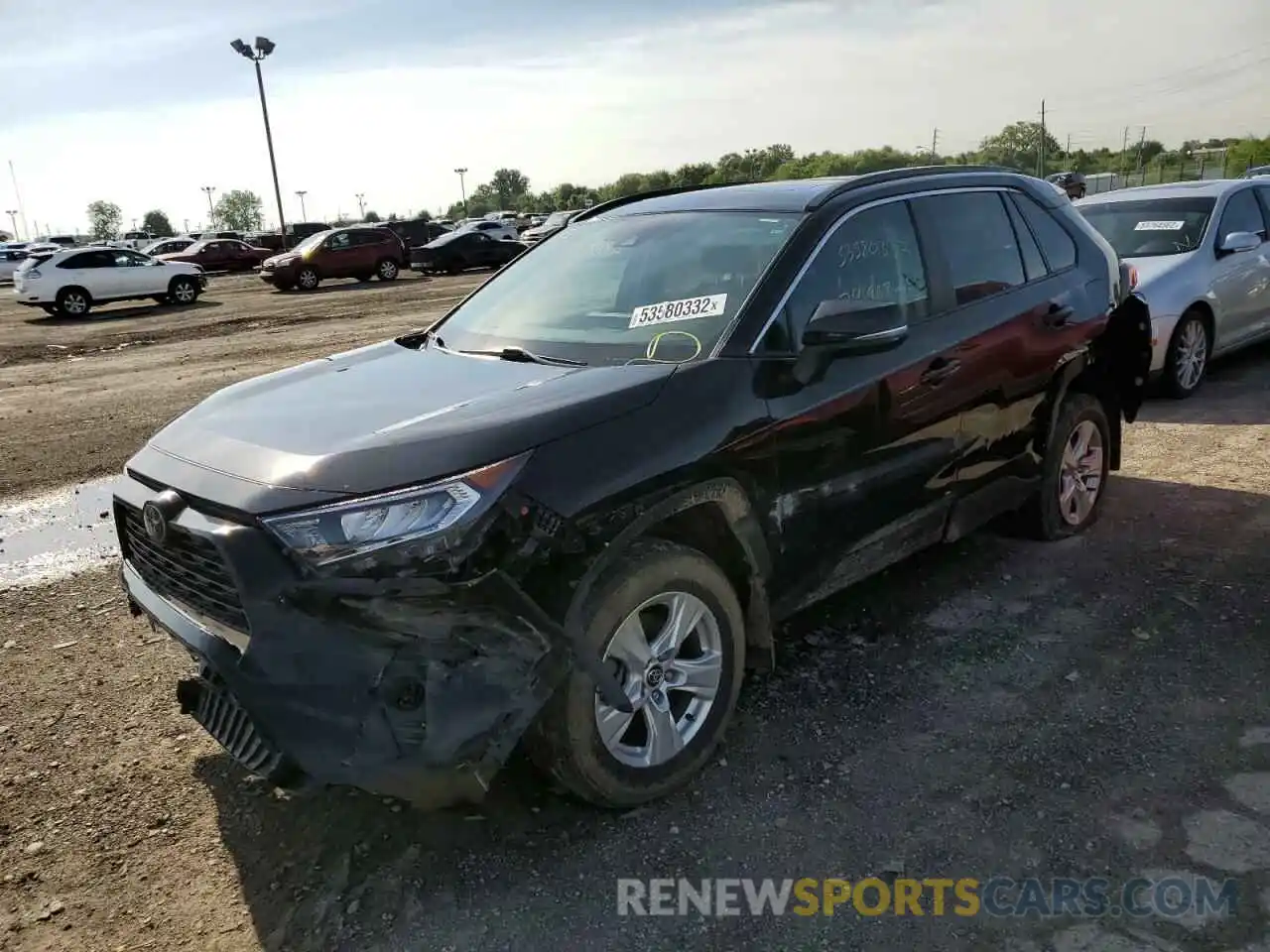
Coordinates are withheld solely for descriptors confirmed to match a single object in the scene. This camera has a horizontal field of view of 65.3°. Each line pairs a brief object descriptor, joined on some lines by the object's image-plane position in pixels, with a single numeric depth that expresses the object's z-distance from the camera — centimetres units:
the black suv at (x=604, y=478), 254
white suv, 2197
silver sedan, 794
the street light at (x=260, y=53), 4022
